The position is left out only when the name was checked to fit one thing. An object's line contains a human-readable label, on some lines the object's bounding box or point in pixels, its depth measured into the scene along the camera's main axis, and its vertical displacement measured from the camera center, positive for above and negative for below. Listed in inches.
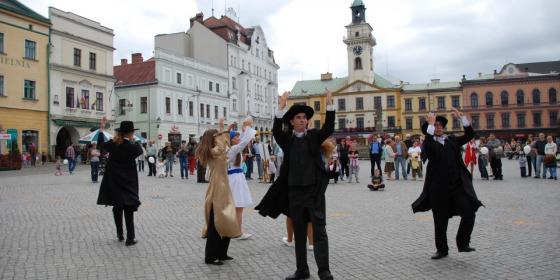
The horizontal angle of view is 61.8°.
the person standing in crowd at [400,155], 799.1 -4.4
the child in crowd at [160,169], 916.6 -24.3
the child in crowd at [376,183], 610.9 -39.4
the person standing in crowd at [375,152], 783.7 +1.6
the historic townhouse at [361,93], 3425.2 +447.4
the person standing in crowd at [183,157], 878.4 -0.5
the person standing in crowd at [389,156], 789.1 -5.8
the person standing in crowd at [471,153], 744.3 -3.1
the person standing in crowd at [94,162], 762.9 -5.8
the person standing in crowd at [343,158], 802.4 -7.8
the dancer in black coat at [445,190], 244.5 -20.5
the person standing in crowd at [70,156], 1010.1 +5.4
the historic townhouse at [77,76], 1507.1 +284.5
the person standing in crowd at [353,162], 792.9 -14.6
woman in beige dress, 242.7 -24.1
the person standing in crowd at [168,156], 934.1 +2.2
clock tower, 3452.3 +814.7
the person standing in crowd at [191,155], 921.8 +3.4
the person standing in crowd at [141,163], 1146.7 -13.3
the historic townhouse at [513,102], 2979.8 +317.4
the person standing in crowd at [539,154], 762.8 -7.2
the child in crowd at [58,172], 945.9 -26.7
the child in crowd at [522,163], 808.3 -22.5
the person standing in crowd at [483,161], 766.5 -16.9
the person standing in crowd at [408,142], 1293.1 +28.6
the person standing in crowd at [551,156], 732.0 -10.3
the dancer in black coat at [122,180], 289.6 -13.7
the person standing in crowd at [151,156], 946.1 +2.9
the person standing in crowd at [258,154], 824.9 +2.4
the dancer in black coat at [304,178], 203.8 -10.6
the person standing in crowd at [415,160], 794.8 -13.3
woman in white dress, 292.4 -18.4
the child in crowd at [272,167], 732.0 -18.7
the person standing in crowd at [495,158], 762.2 -12.2
